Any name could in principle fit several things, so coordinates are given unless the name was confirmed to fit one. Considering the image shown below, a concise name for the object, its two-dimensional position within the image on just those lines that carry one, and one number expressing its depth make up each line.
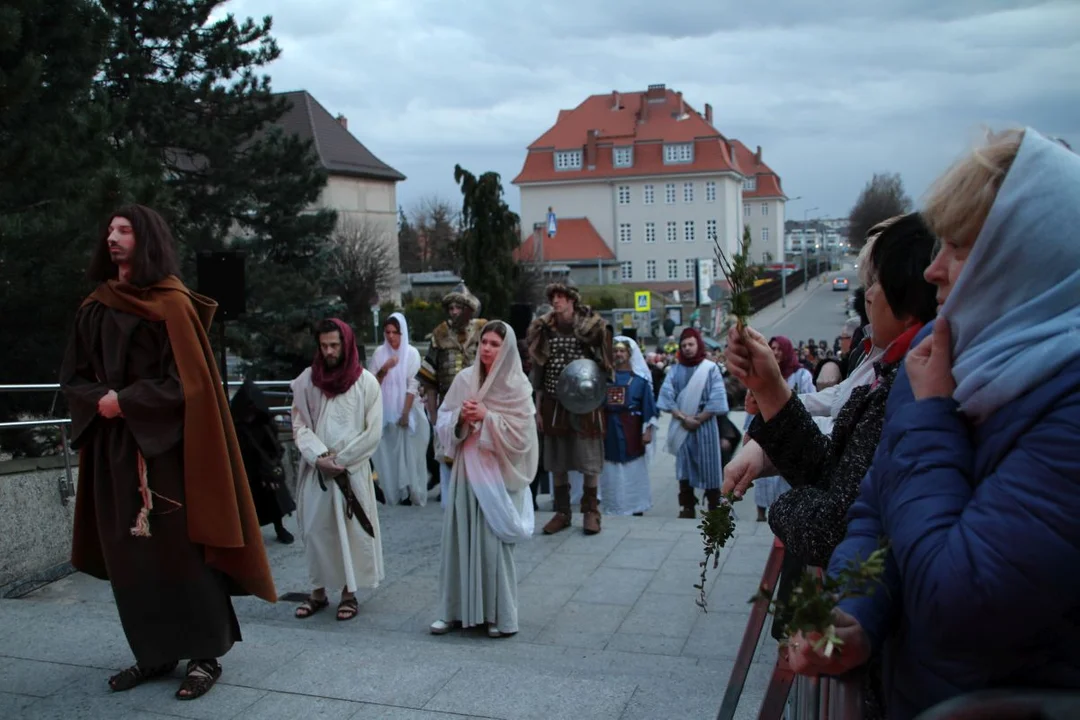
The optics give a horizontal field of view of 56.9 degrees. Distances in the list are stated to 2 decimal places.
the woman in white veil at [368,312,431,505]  10.75
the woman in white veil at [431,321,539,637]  6.01
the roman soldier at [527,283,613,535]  9.01
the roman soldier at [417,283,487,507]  9.73
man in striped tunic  9.90
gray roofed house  51.12
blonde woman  1.39
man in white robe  6.41
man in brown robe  4.32
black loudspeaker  9.82
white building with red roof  77.69
